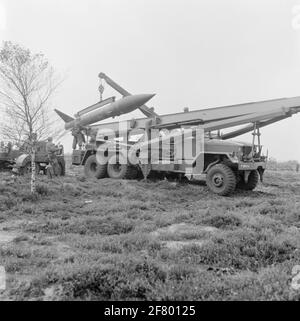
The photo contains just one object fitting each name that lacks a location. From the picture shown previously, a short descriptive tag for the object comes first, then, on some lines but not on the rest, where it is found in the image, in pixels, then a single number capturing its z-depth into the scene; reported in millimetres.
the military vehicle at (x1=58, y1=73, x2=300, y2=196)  12461
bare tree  10898
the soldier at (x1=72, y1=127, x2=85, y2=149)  17547
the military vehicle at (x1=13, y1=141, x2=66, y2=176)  17312
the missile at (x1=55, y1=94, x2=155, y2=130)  15164
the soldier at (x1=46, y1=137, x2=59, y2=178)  16500
